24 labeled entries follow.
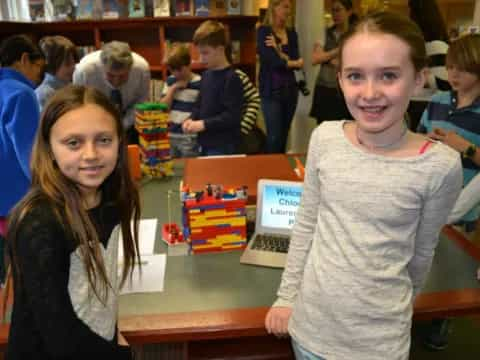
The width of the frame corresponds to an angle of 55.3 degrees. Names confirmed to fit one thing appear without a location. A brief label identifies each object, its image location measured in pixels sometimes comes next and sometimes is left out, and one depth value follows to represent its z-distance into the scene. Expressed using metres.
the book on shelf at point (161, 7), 4.19
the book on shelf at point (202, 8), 4.21
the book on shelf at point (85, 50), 4.24
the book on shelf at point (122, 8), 4.26
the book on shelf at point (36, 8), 4.26
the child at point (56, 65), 2.60
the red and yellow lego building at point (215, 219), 1.53
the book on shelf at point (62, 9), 4.16
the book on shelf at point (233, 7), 4.33
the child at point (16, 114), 1.86
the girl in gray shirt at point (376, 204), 0.92
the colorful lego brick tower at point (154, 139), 2.21
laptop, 1.50
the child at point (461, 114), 1.83
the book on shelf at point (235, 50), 4.37
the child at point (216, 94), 2.36
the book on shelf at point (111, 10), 4.21
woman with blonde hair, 3.50
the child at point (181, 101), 2.69
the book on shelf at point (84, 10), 4.16
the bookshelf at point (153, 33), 4.14
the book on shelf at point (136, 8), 4.21
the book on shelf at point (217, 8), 4.32
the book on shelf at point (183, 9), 4.25
